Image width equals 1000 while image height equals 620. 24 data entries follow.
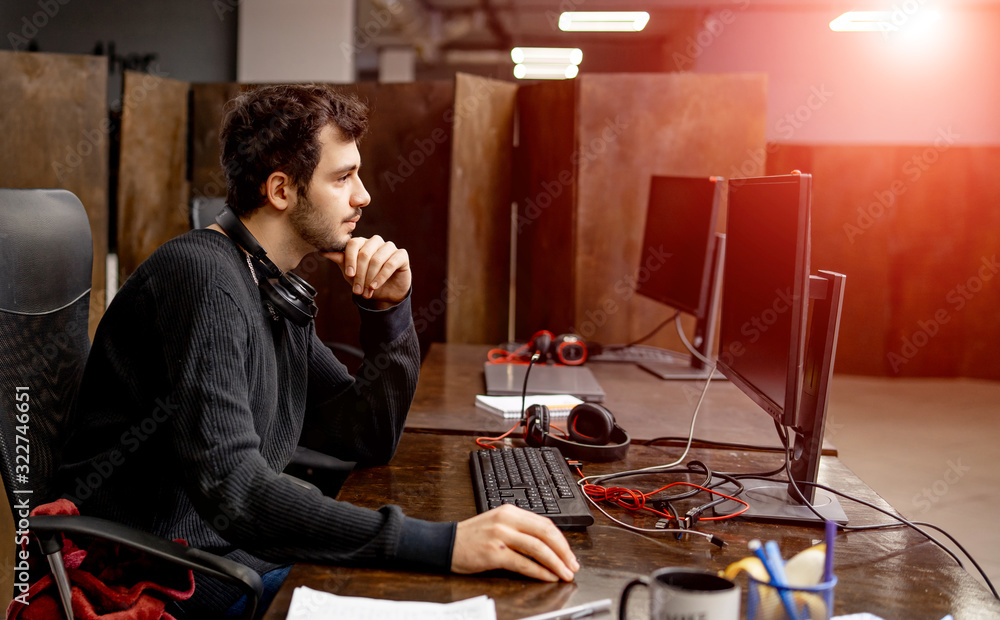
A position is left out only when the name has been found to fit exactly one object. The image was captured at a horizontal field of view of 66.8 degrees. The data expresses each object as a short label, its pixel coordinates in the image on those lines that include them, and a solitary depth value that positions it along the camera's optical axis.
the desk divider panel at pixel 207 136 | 3.92
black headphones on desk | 1.44
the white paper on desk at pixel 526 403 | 1.74
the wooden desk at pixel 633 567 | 0.89
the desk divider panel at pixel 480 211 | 3.54
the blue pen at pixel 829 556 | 0.65
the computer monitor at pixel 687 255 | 2.15
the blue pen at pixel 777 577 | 0.65
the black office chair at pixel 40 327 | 1.20
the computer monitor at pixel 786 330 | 1.10
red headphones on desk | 2.31
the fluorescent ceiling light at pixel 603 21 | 6.37
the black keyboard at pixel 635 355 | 2.50
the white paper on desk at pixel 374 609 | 0.83
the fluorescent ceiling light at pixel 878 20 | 5.87
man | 0.98
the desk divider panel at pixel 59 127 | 3.37
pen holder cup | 0.65
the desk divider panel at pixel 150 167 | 3.58
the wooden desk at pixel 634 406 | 1.66
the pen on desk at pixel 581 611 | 0.84
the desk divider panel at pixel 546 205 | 3.41
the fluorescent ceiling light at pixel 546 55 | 8.33
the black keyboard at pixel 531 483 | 1.11
